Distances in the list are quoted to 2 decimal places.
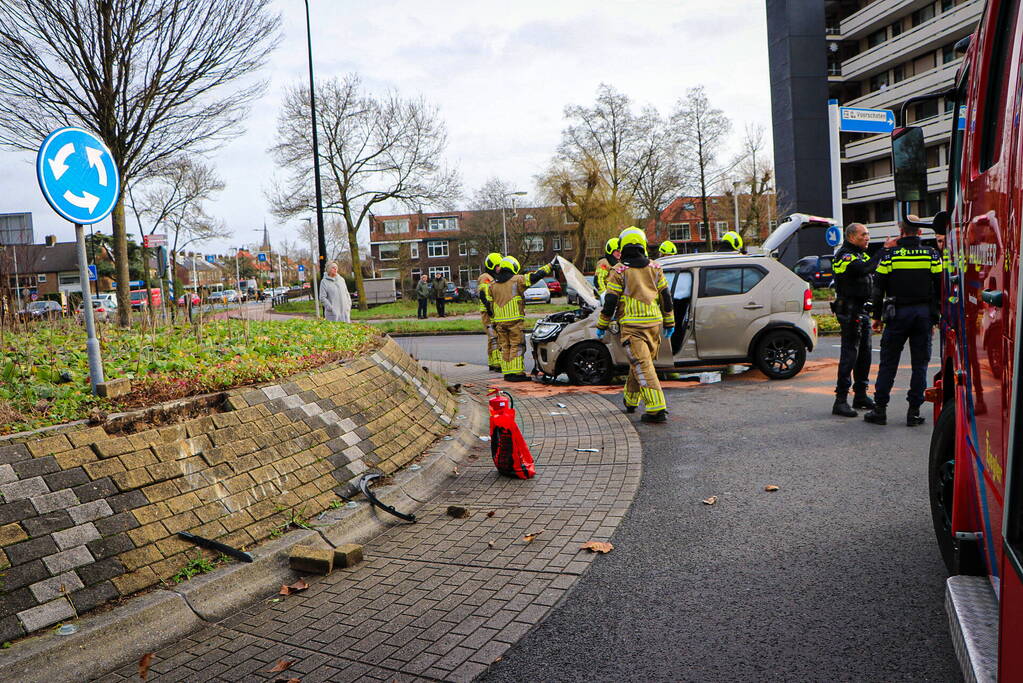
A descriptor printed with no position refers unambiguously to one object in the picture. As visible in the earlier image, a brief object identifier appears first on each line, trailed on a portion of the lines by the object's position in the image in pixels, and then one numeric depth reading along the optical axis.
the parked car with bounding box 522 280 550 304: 40.78
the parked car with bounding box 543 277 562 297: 47.66
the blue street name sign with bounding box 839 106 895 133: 14.62
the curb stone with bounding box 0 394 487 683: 3.22
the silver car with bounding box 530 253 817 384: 10.44
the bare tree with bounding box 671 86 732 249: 49.72
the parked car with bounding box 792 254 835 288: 25.68
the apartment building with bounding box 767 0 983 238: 44.09
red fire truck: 1.85
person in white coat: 13.79
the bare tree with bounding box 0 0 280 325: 9.65
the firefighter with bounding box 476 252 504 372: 12.09
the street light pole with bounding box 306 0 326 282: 24.48
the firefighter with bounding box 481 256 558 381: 11.73
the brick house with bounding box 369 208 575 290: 59.31
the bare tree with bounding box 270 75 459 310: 38.44
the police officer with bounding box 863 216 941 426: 7.14
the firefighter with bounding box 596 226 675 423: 8.16
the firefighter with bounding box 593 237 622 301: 11.40
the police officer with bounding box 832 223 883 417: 8.03
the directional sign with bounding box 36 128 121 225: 5.02
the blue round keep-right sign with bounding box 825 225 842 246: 16.86
